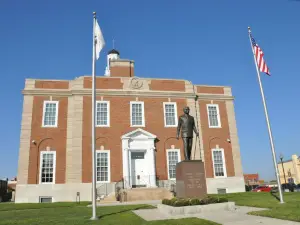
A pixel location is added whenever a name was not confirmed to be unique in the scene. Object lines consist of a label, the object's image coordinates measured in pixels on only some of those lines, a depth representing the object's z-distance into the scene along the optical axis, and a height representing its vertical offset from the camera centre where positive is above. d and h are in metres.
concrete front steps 19.52 -0.49
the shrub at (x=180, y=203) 10.62 -0.65
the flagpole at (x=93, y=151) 10.94 +1.55
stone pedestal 11.48 +0.21
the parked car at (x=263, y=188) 33.22 -0.79
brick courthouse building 22.20 +4.26
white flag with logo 13.82 +7.18
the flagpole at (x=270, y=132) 13.46 +2.37
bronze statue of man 12.84 +2.53
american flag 15.52 +6.53
